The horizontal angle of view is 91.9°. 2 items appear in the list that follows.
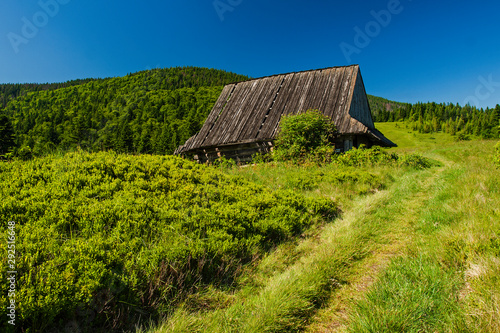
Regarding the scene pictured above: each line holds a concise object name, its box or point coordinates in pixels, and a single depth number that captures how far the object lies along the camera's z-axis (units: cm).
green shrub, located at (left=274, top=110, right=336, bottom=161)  1246
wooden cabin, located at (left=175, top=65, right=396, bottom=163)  1447
